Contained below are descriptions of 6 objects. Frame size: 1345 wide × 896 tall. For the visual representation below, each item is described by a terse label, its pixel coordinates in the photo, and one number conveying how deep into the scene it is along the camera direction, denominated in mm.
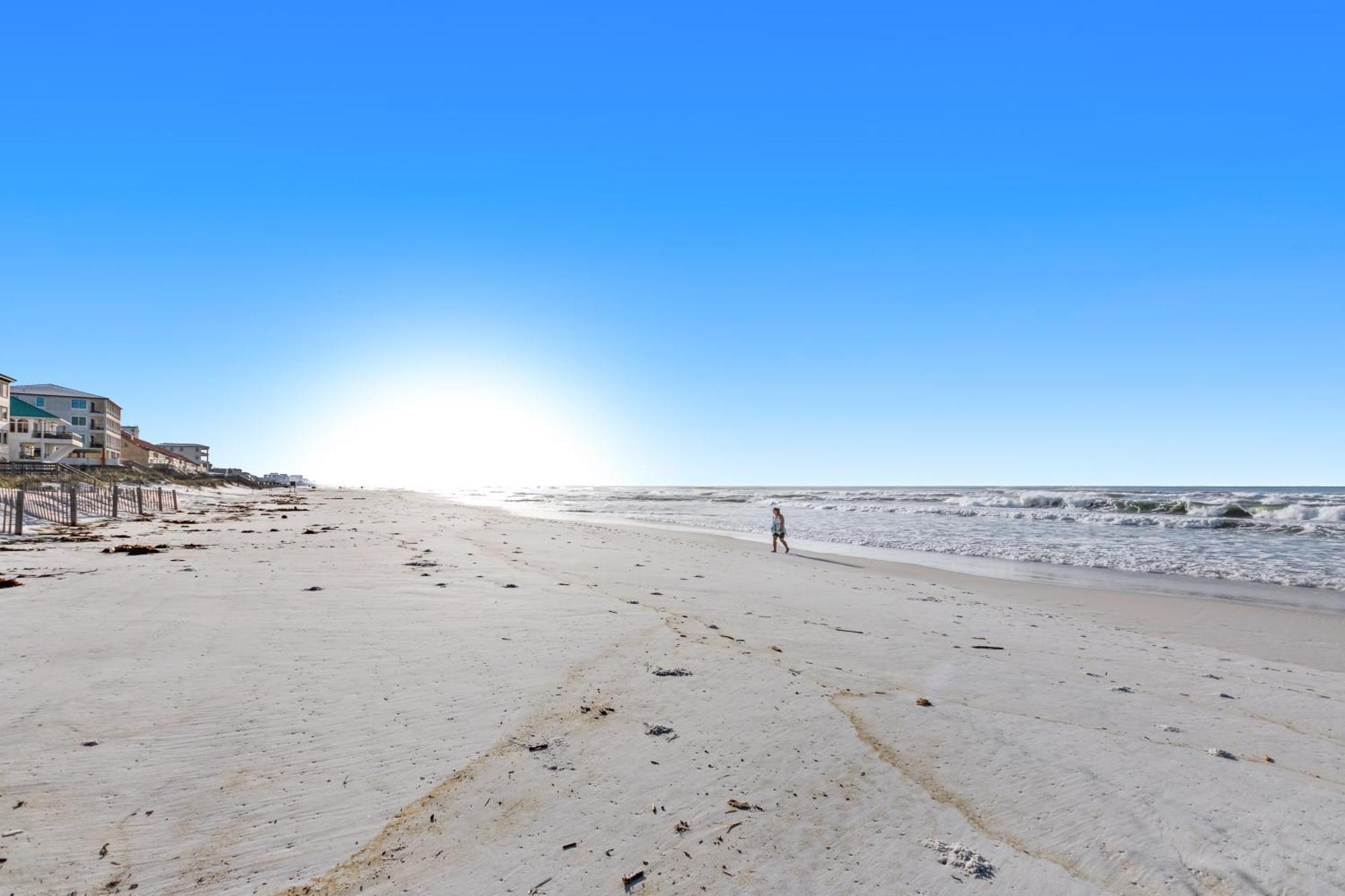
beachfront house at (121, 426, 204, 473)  102956
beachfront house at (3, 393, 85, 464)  68188
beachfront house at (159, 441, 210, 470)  136375
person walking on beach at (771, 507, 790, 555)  20438
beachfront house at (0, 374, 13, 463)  62062
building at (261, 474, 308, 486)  134000
